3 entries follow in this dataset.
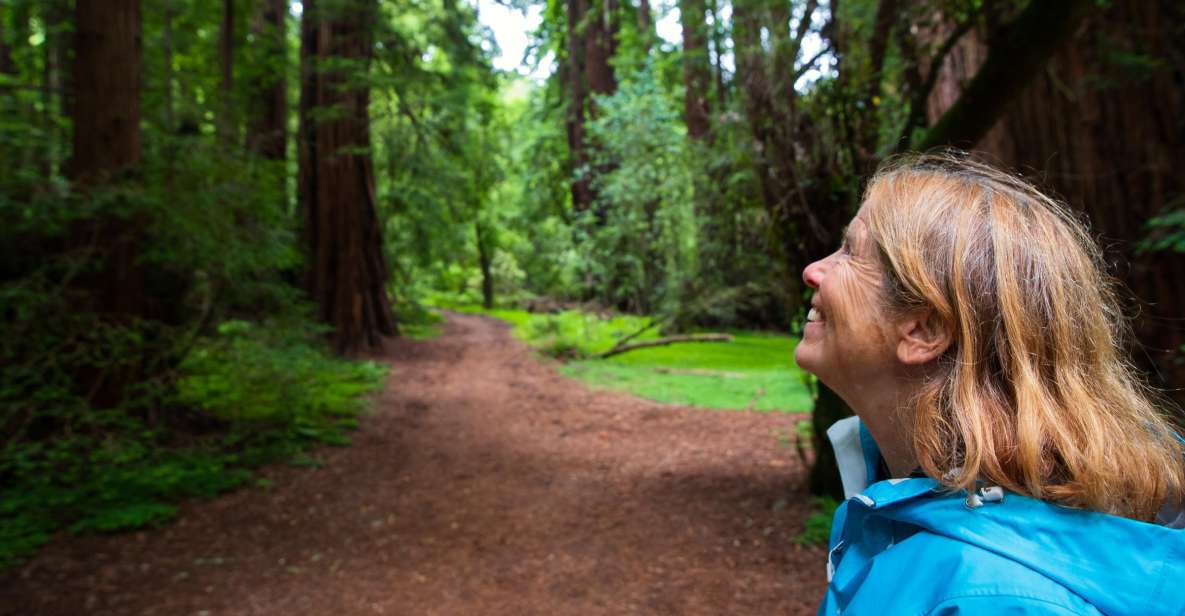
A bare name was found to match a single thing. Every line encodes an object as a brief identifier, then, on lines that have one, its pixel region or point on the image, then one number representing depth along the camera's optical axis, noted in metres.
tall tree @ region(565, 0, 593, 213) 21.75
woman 0.94
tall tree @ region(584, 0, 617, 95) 22.02
